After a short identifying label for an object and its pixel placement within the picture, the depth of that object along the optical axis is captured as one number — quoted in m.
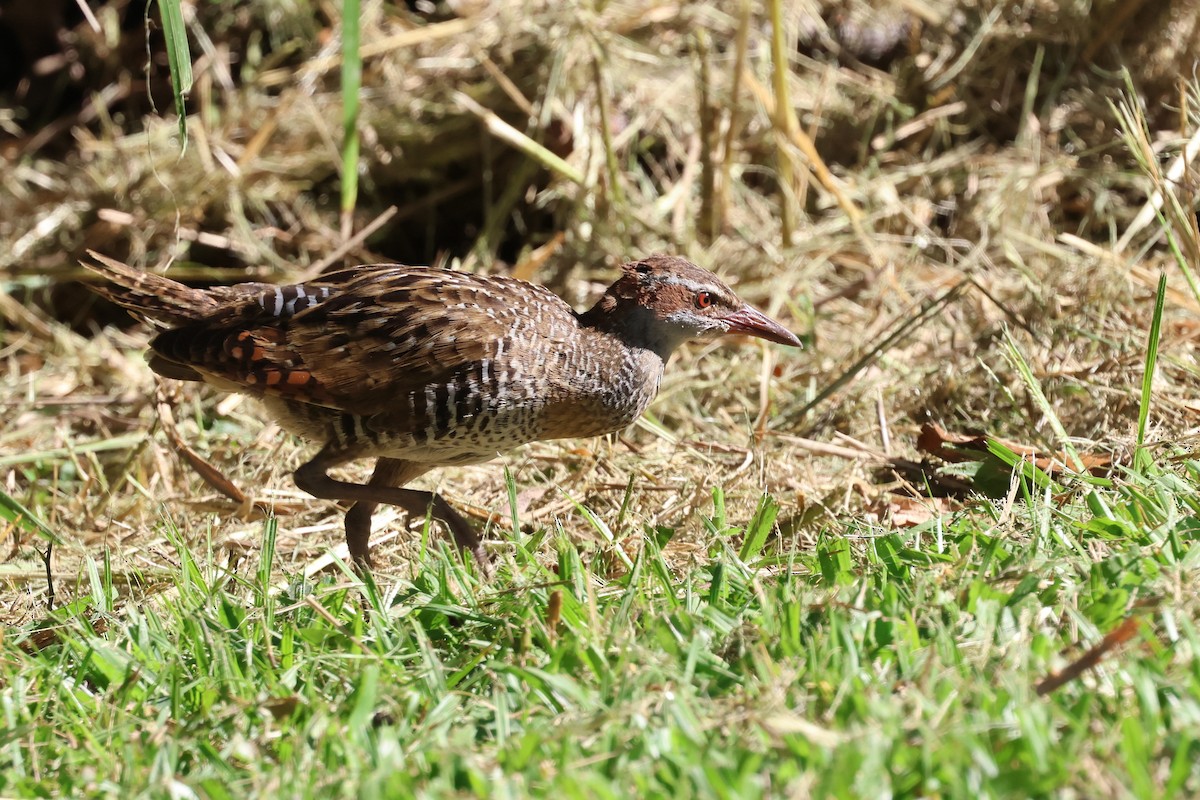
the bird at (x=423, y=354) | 7.68
